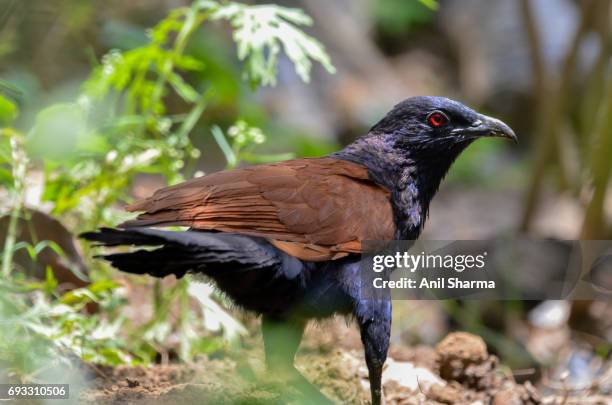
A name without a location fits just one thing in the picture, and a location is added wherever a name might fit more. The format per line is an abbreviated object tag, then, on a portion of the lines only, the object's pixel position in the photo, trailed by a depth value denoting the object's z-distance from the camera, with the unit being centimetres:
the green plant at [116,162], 715
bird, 557
